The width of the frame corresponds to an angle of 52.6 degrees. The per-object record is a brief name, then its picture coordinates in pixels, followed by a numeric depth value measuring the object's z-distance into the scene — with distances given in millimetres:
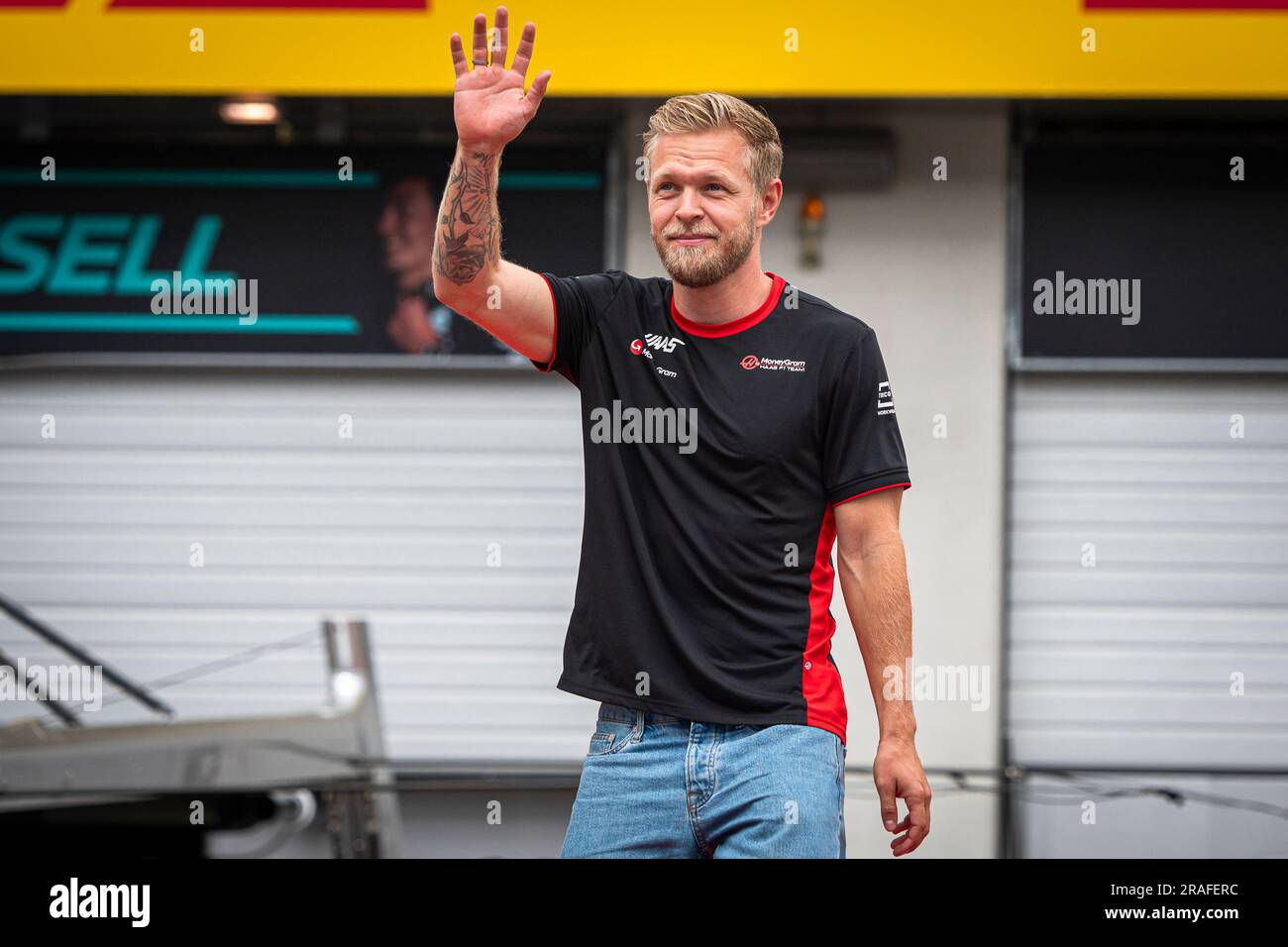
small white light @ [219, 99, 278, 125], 6207
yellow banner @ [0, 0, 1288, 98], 5766
